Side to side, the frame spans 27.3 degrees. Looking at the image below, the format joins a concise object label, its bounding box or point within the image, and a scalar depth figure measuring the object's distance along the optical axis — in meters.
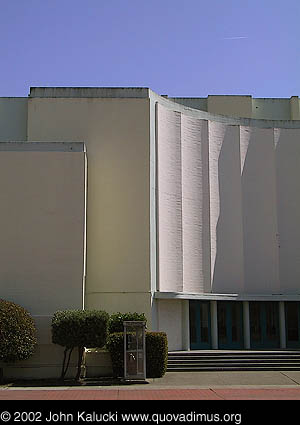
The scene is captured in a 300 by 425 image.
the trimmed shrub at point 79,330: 20.36
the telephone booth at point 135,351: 20.12
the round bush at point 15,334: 19.81
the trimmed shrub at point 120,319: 22.67
